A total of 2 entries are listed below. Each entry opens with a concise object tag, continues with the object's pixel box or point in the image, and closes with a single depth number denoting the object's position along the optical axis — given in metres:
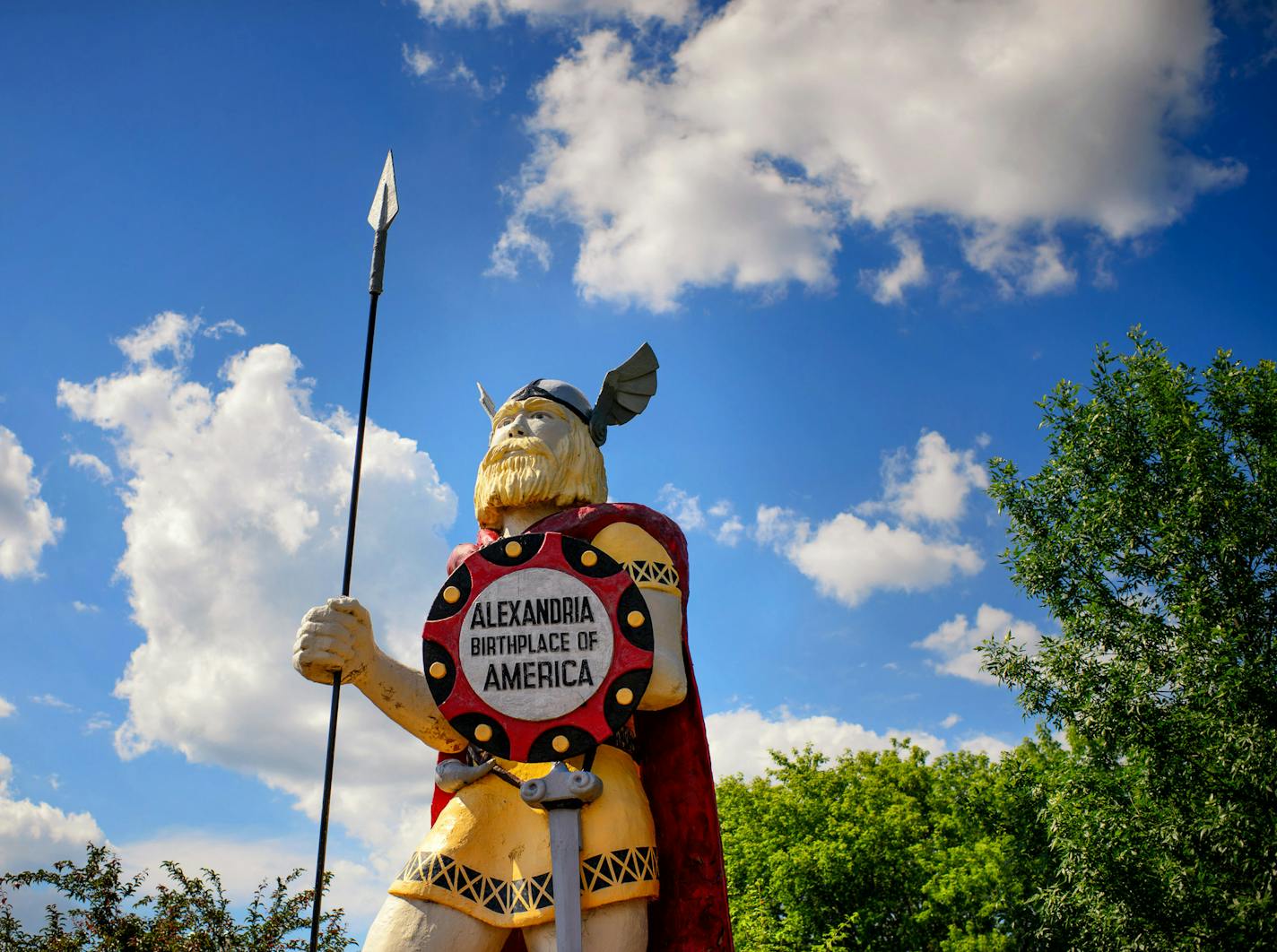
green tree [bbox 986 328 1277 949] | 10.84
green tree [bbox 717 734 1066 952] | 18.52
